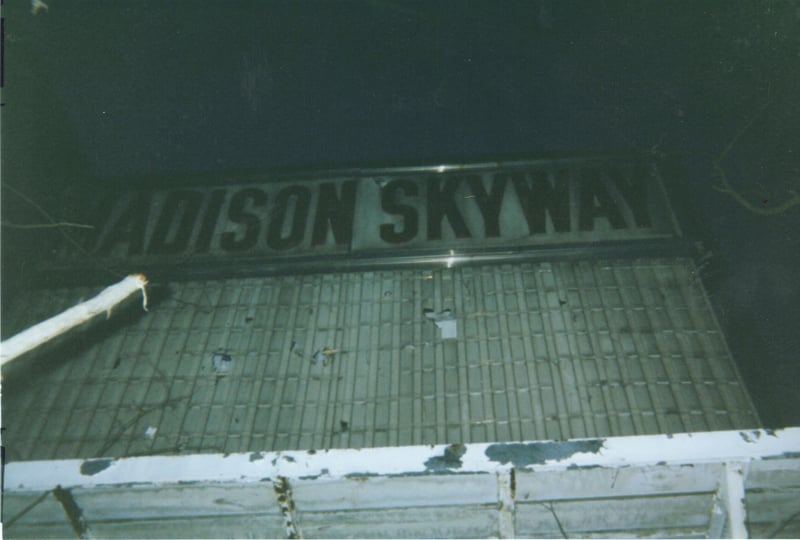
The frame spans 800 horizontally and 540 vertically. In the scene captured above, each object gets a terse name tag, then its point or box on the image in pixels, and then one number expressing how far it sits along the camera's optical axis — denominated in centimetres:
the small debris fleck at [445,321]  376
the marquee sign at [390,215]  438
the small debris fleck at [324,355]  365
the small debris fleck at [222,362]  368
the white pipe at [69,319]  306
